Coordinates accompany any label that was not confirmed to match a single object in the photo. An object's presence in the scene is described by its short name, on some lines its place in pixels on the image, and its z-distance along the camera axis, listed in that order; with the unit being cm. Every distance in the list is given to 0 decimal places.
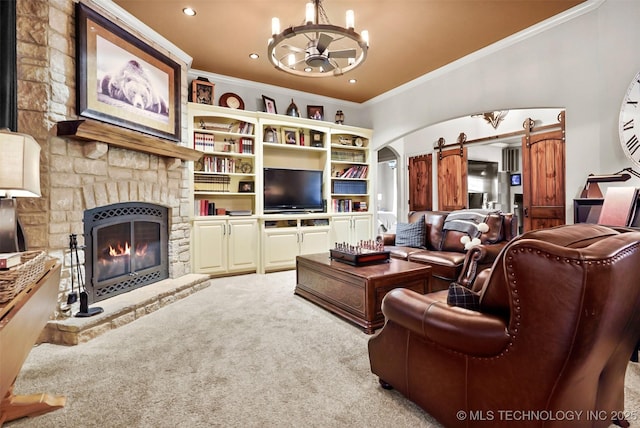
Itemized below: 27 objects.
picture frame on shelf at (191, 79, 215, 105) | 439
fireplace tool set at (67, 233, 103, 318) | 259
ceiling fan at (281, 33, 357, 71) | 285
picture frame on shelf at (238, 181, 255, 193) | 486
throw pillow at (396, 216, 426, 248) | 412
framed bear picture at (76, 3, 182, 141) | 279
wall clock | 268
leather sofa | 309
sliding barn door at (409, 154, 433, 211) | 689
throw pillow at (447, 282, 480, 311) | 137
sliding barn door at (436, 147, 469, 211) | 629
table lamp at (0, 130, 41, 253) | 150
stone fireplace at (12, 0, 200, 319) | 241
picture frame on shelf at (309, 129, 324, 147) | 551
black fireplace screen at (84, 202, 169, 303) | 294
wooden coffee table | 261
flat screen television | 495
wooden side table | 98
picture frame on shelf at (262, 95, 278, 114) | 505
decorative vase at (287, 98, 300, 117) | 520
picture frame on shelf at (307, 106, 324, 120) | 551
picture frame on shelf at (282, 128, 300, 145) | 515
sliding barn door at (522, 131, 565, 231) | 479
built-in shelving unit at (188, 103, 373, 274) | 445
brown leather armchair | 101
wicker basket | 111
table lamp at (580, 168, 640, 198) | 264
